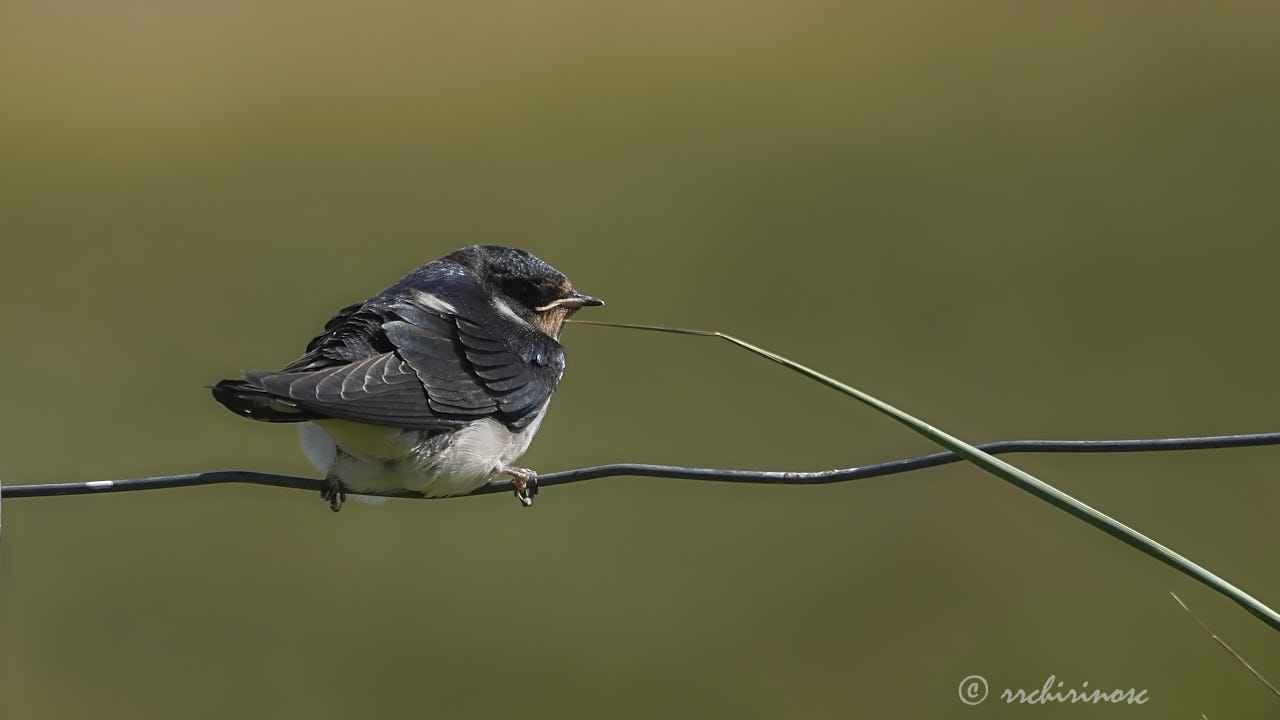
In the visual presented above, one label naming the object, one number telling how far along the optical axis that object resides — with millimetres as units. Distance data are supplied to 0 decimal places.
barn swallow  8430
